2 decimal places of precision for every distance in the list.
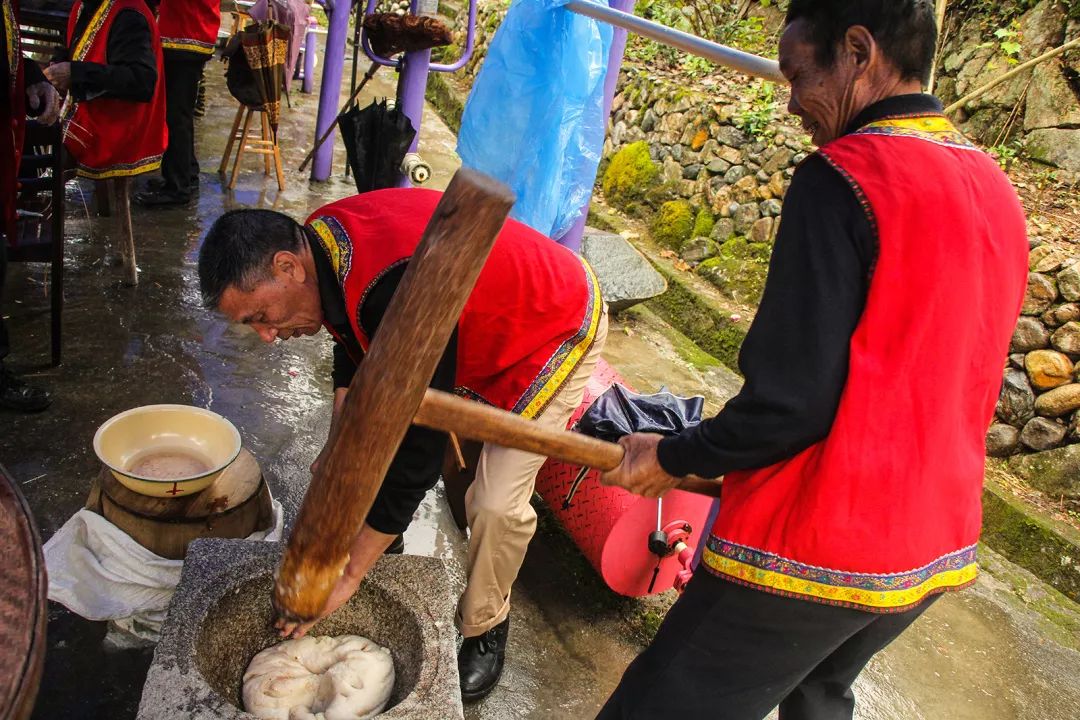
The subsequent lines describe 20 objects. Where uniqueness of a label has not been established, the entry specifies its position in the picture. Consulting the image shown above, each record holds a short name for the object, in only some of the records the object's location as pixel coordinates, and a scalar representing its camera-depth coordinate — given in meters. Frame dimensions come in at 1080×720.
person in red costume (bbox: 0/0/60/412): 3.38
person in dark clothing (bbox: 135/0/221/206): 5.58
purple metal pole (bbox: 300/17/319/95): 10.42
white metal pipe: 2.51
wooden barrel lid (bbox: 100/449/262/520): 2.35
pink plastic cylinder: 3.08
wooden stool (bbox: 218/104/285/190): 6.68
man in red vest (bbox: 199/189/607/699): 1.92
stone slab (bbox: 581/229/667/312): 5.86
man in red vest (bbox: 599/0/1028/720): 1.37
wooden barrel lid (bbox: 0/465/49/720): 1.11
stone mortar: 1.76
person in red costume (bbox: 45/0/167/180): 4.26
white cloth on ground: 2.34
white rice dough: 1.95
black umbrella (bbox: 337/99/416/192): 4.72
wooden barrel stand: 2.35
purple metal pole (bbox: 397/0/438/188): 5.46
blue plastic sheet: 3.97
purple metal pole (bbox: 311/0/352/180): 6.97
